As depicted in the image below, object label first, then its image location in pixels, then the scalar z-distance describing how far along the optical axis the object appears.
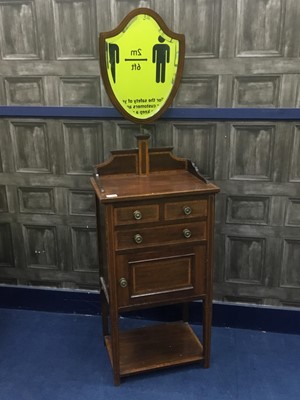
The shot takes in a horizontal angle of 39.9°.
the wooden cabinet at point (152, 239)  1.84
